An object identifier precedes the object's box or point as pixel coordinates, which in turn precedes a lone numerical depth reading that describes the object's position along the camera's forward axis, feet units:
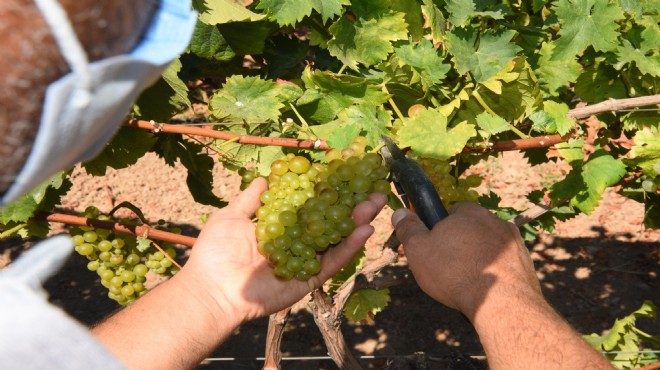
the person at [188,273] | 1.74
